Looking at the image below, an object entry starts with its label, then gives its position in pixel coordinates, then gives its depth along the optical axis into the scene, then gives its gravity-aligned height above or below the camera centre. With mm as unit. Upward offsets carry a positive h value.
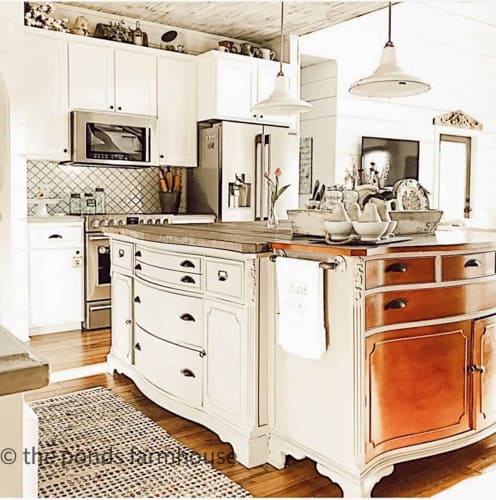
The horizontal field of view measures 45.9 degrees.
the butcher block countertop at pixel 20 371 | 714 -200
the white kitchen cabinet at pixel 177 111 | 5602 +938
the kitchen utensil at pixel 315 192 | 2923 +82
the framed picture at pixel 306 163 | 7445 +577
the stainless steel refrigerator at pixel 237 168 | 5602 +395
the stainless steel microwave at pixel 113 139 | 5066 +613
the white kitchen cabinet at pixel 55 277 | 4746 -572
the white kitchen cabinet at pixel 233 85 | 5590 +1205
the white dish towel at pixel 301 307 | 2221 -386
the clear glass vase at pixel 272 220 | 3259 -68
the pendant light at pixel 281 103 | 3607 +652
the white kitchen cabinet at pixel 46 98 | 4871 +921
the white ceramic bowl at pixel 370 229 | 2246 -79
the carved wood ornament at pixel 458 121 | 8305 +1283
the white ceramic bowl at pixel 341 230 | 2270 -84
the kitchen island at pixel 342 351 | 2162 -592
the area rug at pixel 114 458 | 2281 -1086
